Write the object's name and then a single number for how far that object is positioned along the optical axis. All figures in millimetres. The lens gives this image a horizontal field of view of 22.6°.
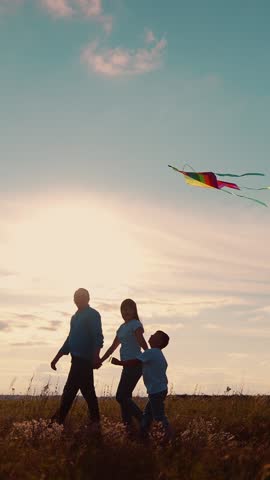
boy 8875
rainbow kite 10633
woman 9367
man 9641
